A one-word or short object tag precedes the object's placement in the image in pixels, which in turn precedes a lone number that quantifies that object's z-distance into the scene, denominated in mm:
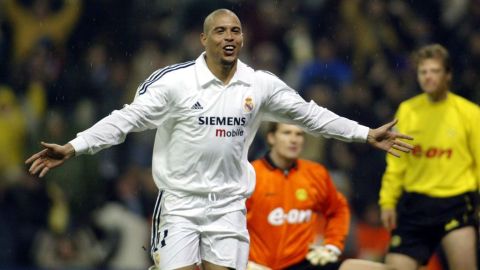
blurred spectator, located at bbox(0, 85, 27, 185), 26344
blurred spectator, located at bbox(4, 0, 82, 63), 27250
